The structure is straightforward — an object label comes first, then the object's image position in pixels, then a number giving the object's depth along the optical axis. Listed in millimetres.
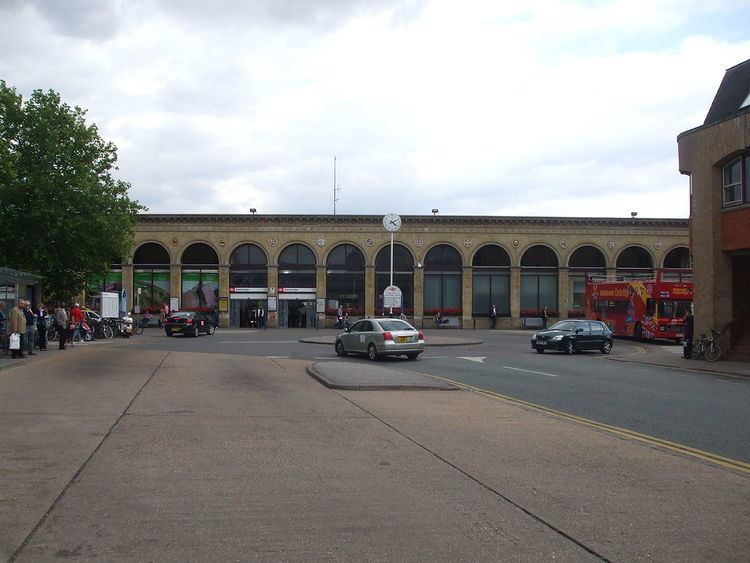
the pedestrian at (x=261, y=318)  52888
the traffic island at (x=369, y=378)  15023
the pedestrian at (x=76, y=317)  29656
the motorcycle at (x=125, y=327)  38678
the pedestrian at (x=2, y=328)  21781
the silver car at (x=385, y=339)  23875
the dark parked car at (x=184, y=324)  40062
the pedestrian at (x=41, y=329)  25047
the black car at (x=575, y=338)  29031
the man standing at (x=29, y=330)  22156
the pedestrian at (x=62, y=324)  26094
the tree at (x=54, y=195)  32250
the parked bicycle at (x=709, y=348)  24797
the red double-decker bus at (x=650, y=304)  36906
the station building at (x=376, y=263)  54469
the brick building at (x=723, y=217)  24234
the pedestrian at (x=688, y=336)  25922
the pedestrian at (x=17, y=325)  20500
